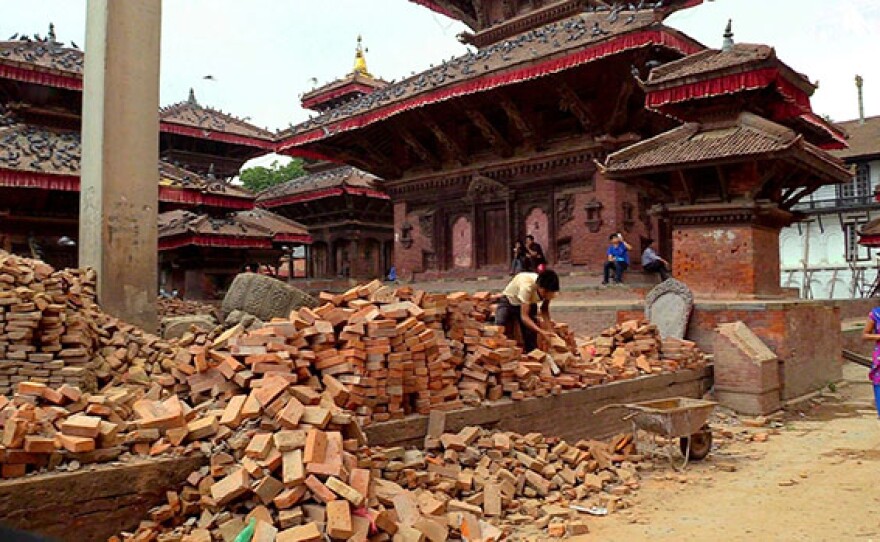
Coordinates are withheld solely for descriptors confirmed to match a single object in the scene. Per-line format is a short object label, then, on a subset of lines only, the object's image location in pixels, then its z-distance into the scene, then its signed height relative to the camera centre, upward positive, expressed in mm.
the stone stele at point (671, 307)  10734 -313
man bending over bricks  8047 -146
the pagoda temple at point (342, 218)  24844 +2868
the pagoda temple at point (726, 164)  10703 +1995
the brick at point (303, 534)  3705 -1334
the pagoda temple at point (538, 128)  11836 +3504
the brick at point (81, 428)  4117 -807
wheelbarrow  6805 -1389
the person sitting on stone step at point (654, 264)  13055 +466
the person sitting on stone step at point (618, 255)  13180 +650
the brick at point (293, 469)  3996 -1057
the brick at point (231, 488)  4012 -1160
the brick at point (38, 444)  3859 -854
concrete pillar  9070 +1847
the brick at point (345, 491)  3973 -1176
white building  37031 +2945
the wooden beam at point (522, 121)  14875 +3806
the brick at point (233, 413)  4570 -816
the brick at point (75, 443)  4039 -887
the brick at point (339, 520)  3775 -1287
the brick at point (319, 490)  3953 -1168
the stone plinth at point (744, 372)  9711 -1243
